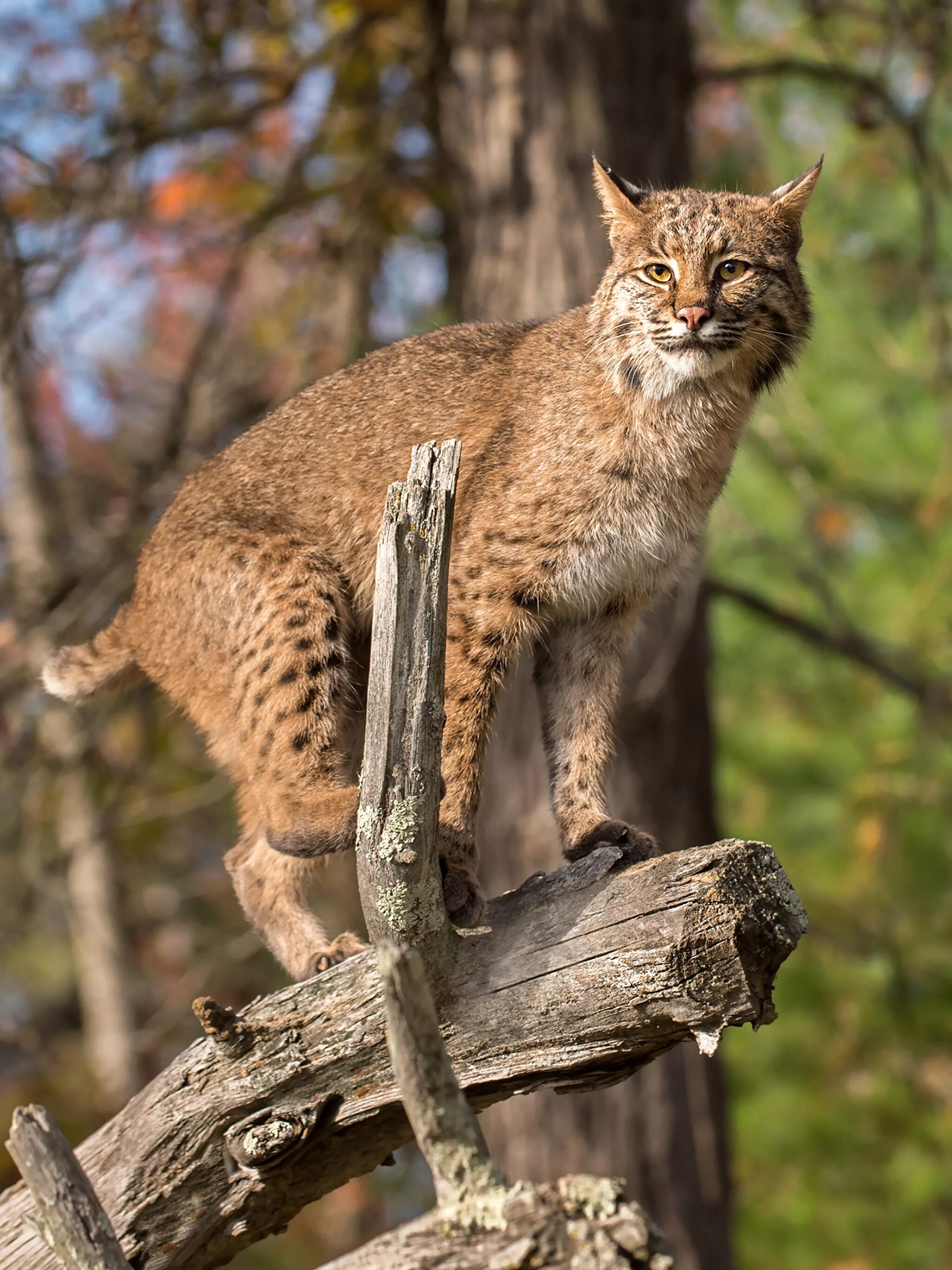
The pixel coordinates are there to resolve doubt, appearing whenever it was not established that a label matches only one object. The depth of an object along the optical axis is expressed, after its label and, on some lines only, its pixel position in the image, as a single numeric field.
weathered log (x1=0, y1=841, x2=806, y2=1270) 6.47
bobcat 8.50
